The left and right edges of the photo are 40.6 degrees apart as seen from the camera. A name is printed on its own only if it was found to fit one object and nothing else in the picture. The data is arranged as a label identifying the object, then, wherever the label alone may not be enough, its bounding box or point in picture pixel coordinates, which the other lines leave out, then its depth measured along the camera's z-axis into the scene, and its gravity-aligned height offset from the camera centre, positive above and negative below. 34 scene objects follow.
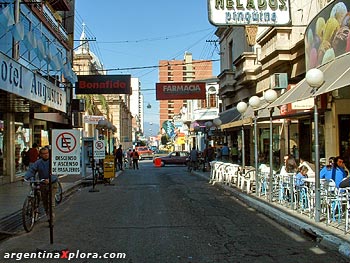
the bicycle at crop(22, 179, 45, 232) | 9.54 -1.26
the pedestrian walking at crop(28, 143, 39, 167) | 19.94 -0.29
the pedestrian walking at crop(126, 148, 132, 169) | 39.25 -1.12
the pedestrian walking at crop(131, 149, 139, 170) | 36.97 -1.05
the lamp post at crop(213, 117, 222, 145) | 26.42 +1.22
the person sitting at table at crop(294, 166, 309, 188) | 11.20 -0.83
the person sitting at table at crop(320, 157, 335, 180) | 11.01 -0.70
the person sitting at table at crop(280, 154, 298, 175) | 14.11 -0.72
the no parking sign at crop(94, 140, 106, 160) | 21.67 -0.13
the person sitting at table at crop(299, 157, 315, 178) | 12.30 -0.76
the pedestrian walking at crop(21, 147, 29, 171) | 21.74 -0.54
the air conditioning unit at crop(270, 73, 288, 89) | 19.81 +2.63
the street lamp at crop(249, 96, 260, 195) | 14.86 +1.03
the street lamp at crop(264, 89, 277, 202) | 13.75 +1.36
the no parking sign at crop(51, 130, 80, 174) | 9.24 -0.11
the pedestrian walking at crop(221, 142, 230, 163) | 28.62 -0.59
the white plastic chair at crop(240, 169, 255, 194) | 15.93 -1.24
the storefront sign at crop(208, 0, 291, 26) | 14.84 +4.15
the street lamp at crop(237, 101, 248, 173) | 17.12 +1.32
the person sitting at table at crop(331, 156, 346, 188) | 10.66 -0.66
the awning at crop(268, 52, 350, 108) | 10.04 +1.43
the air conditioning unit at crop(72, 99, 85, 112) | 32.75 +2.87
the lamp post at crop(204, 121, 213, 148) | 29.94 +1.13
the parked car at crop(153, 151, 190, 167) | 42.88 -1.28
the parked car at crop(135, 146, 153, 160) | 64.81 -1.07
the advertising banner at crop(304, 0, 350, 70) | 12.70 +3.15
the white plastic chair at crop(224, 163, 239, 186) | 18.69 -1.21
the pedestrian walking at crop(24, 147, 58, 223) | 10.09 -0.49
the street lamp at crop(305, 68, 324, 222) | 9.72 +1.23
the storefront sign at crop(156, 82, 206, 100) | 34.62 +4.02
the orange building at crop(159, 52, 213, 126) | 103.44 +17.15
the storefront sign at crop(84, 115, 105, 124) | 26.17 +1.52
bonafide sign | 32.16 +4.23
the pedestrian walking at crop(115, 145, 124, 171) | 34.38 -0.88
